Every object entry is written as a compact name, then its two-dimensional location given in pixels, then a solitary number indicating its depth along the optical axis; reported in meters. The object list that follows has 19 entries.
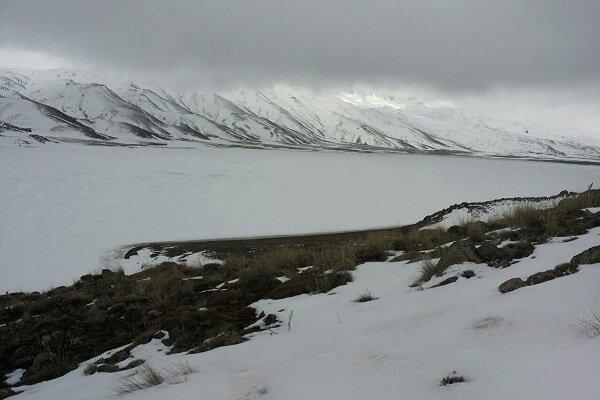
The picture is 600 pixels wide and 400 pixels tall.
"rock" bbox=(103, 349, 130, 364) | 4.58
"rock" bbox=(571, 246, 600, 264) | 3.95
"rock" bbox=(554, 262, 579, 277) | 3.84
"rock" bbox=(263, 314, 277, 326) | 4.77
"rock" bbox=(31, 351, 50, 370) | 4.89
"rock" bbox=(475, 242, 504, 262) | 5.17
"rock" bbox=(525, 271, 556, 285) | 3.79
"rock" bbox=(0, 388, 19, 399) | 4.05
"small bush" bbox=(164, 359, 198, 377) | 3.22
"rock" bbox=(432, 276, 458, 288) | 4.63
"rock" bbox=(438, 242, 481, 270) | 5.18
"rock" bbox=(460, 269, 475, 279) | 4.67
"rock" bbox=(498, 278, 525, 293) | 3.71
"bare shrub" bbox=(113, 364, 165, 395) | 3.14
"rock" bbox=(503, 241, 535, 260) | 5.18
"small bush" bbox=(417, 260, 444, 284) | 5.11
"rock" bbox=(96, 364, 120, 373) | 4.21
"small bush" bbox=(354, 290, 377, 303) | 4.81
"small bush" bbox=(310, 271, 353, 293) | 5.96
